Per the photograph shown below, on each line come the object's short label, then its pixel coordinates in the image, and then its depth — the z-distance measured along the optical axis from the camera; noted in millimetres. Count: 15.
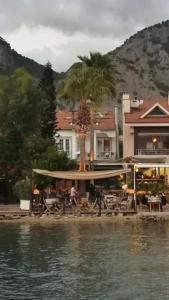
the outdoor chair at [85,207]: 46125
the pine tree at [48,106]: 70188
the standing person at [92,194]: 52919
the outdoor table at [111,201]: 47000
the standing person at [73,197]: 48275
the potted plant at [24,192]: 48438
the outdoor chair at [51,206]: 46438
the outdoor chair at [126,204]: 46919
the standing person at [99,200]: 46078
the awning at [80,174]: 49625
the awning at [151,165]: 51625
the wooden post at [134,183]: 47250
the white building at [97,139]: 78750
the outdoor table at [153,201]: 47125
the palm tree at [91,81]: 61719
